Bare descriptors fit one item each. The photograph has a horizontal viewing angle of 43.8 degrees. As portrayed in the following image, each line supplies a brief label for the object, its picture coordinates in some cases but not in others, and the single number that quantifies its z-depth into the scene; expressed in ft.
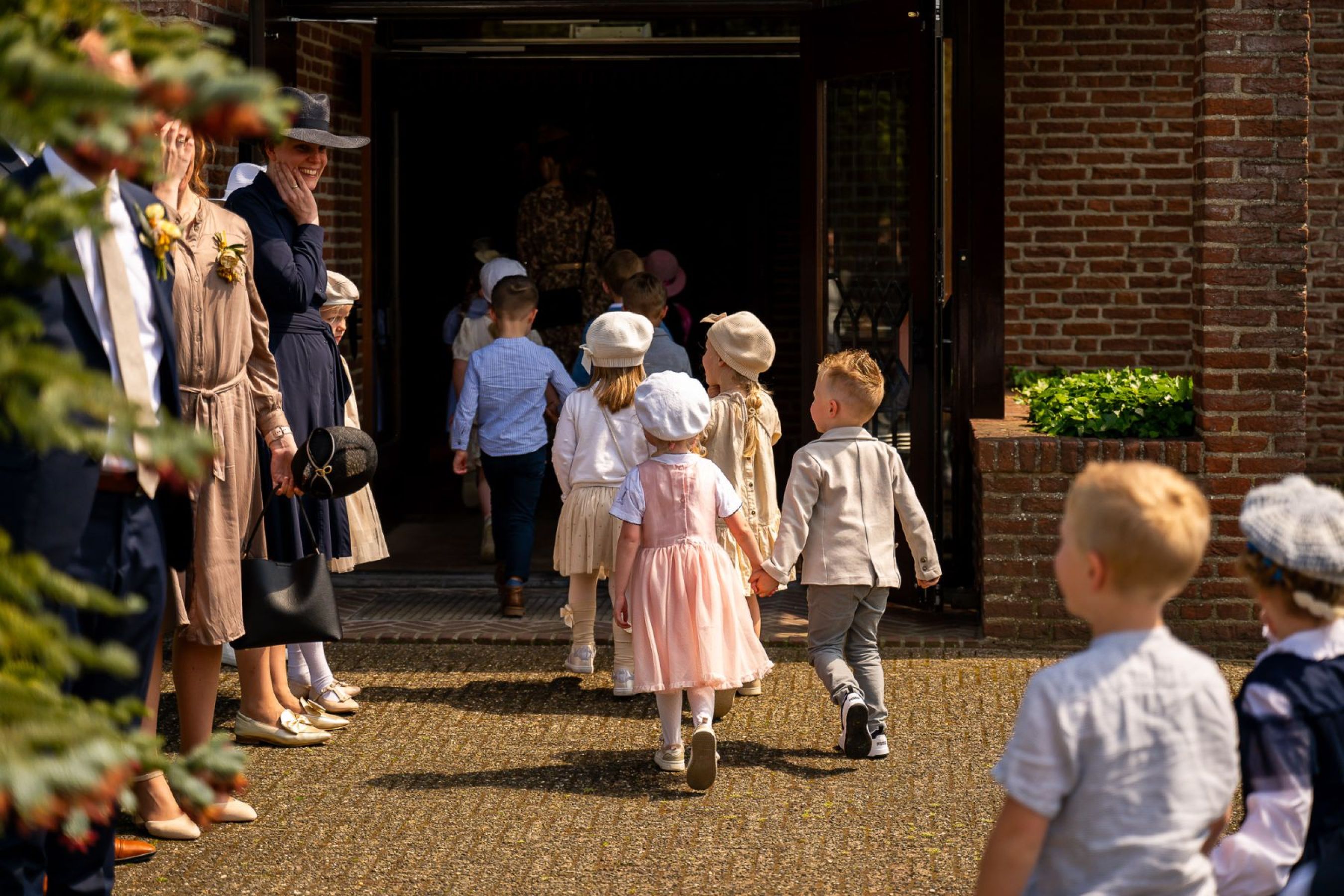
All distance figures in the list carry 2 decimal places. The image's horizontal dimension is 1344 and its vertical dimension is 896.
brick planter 22.62
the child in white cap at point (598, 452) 20.76
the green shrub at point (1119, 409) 23.04
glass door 23.97
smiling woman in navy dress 17.74
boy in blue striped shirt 24.94
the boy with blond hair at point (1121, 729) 8.05
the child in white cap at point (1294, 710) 8.66
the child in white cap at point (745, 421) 19.84
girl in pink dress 17.15
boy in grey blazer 17.98
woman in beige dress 15.06
